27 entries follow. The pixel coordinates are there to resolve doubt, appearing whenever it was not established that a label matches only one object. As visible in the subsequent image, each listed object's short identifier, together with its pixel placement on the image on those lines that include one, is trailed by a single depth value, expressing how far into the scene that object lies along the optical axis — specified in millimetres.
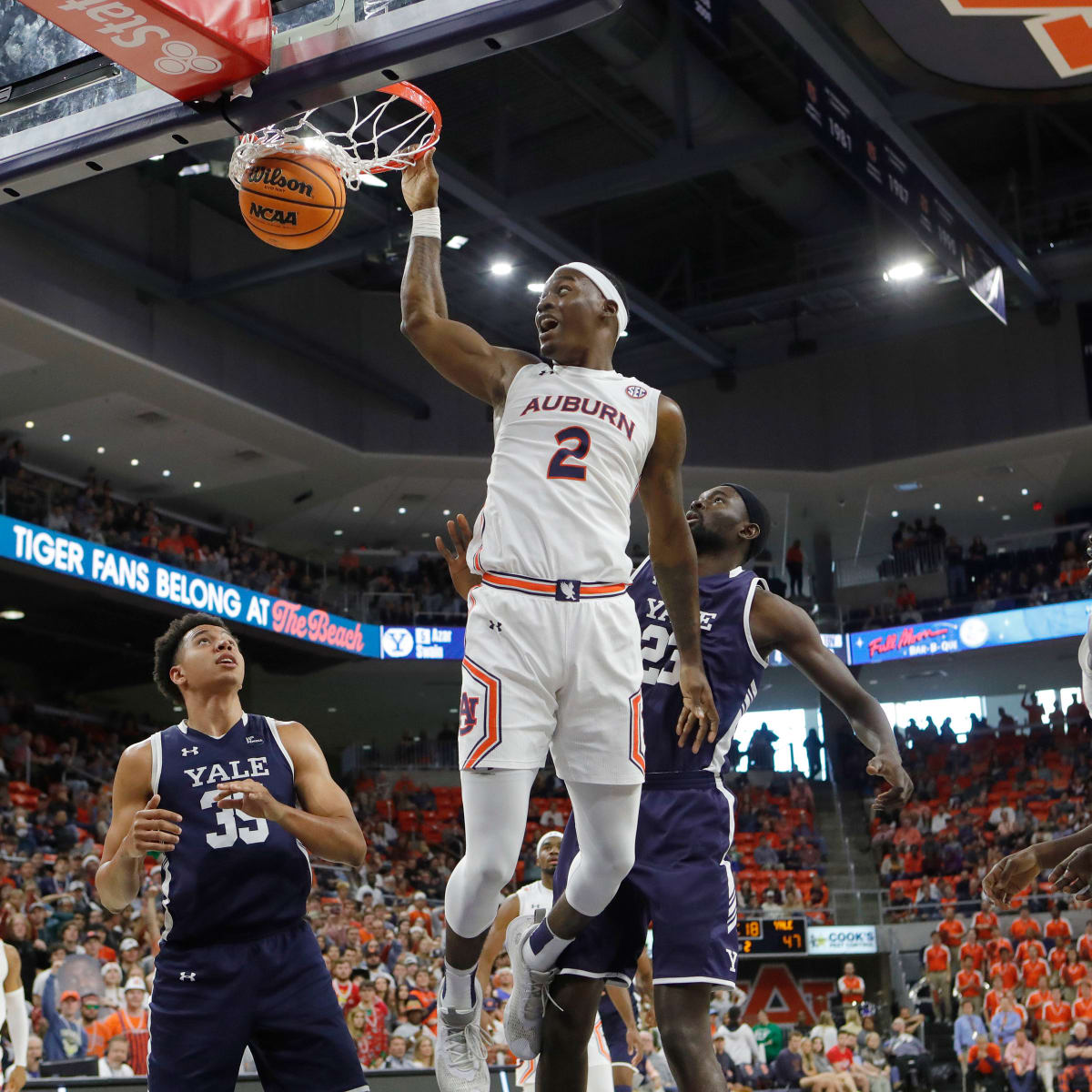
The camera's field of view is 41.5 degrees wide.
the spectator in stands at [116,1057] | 10203
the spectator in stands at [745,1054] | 15539
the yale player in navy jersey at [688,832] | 4258
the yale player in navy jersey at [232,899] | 3963
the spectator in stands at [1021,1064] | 15242
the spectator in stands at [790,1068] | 15359
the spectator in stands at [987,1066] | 15430
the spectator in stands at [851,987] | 18859
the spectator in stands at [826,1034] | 16225
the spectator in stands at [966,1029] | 16344
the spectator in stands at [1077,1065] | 14797
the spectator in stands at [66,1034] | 11227
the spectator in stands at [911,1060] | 16062
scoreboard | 21750
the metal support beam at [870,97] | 13977
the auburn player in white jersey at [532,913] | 5875
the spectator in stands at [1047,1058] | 15156
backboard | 4070
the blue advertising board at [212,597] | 20734
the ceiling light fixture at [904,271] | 20234
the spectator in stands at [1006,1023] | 15789
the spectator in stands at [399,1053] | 12313
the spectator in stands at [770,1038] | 19094
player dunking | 3857
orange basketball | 5118
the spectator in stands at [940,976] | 19047
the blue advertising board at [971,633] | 26109
